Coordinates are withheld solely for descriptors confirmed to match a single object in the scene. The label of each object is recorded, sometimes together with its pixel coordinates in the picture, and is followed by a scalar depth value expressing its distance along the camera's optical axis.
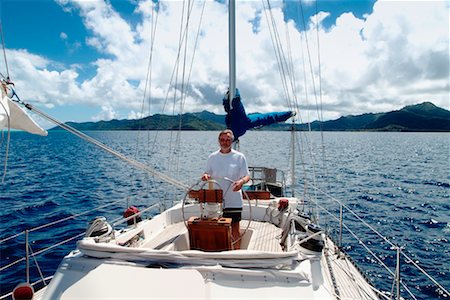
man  4.80
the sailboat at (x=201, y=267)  3.08
